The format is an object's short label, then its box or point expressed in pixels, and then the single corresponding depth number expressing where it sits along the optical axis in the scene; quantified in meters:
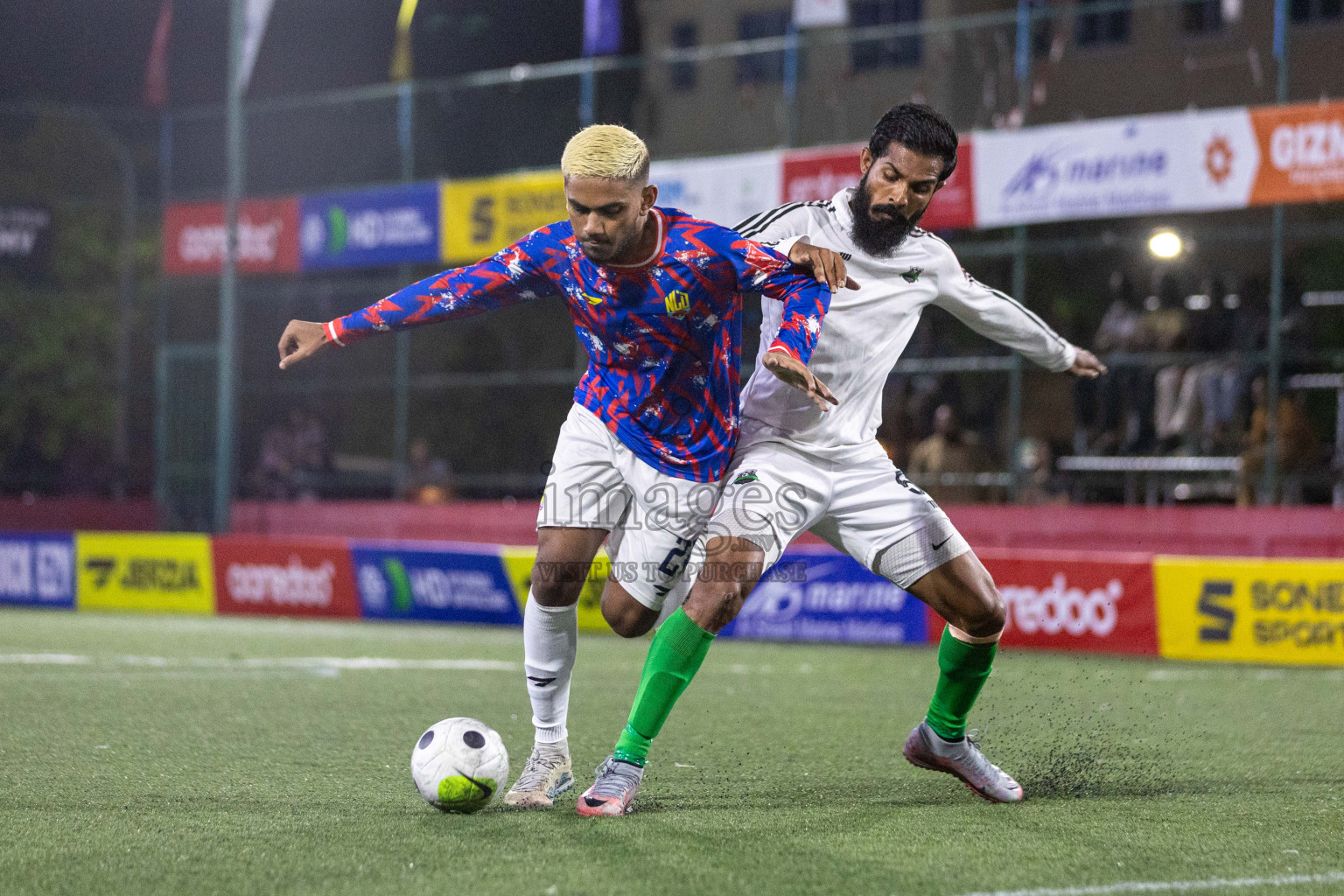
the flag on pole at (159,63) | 21.81
